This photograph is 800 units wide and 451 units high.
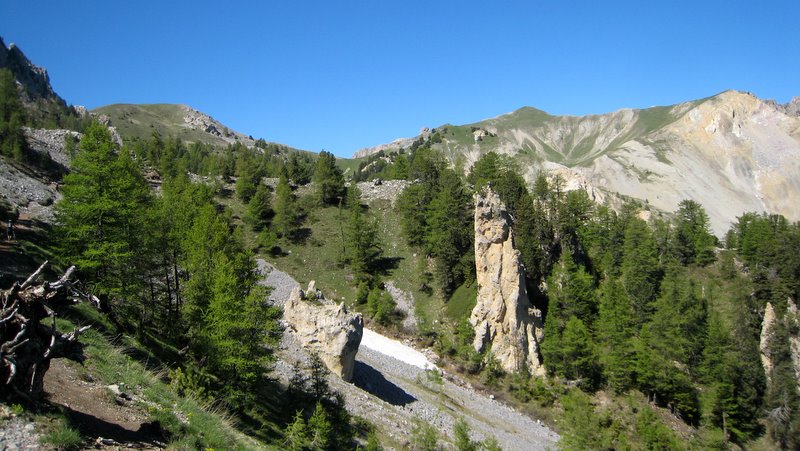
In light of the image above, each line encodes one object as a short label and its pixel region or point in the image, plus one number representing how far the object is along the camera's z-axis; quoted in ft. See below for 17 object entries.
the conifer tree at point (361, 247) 203.31
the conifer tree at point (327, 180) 253.24
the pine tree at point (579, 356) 160.45
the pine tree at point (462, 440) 80.43
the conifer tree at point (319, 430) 67.26
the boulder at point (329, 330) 114.11
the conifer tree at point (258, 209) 228.22
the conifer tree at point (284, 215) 227.61
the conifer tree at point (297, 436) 61.72
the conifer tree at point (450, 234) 193.88
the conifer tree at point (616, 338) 162.61
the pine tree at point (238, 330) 66.18
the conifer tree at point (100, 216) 69.77
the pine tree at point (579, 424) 112.37
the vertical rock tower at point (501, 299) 167.85
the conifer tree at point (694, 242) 261.24
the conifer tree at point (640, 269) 196.85
